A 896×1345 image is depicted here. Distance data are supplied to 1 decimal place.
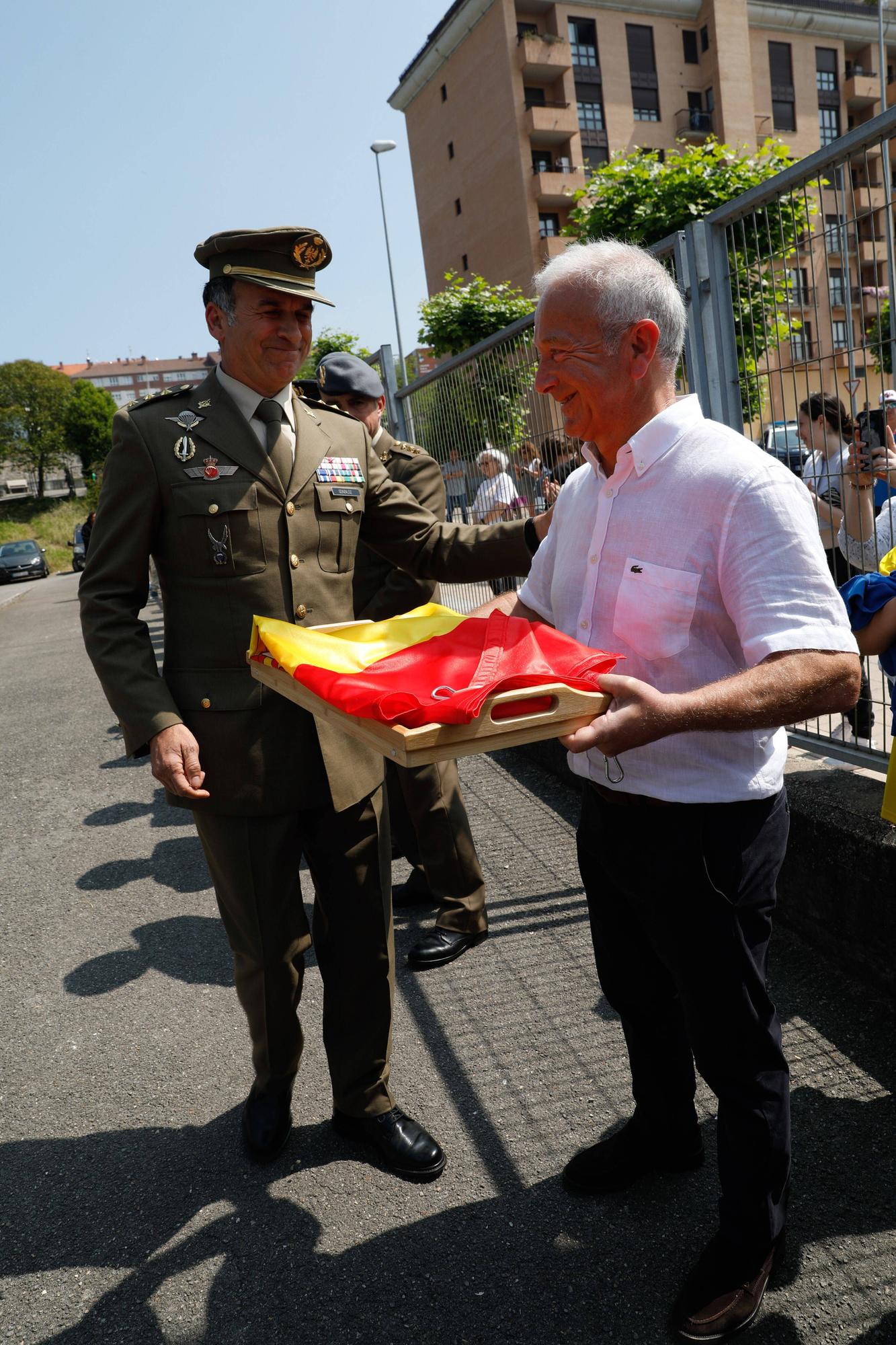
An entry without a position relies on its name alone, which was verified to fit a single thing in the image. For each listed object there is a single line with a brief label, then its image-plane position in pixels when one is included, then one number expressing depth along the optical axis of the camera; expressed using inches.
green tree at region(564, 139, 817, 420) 649.0
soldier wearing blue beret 156.9
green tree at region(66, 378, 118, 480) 3467.0
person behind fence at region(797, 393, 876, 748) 120.6
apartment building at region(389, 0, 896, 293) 1601.9
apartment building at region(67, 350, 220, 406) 5472.4
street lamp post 1306.6
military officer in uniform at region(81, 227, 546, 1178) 99.3
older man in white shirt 70.4
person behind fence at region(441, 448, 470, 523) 249.3
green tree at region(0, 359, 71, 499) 3373.5
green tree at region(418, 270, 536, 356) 783.7
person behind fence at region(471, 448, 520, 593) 219.0
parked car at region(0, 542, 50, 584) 1758.1
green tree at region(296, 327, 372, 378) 846.5
